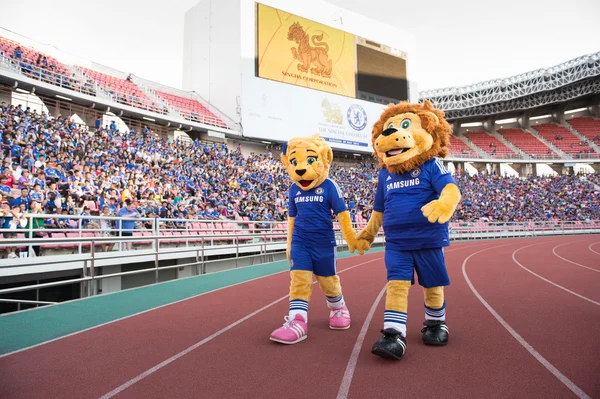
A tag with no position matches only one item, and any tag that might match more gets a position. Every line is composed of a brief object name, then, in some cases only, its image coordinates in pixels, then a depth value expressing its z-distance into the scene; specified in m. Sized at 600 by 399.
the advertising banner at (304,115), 28.02
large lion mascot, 3.55
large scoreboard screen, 29.22
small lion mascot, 4.31
